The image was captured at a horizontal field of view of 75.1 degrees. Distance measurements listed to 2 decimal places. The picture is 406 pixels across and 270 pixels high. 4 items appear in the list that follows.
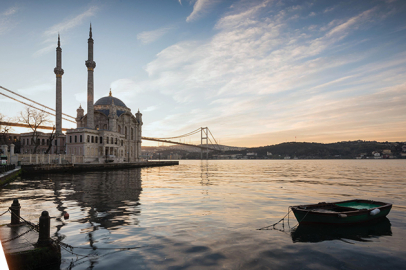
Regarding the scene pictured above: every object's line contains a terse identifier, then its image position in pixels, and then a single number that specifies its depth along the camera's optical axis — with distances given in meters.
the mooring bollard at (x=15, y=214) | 8.28
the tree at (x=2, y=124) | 59.53
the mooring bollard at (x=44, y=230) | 6.44
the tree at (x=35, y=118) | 56.62
